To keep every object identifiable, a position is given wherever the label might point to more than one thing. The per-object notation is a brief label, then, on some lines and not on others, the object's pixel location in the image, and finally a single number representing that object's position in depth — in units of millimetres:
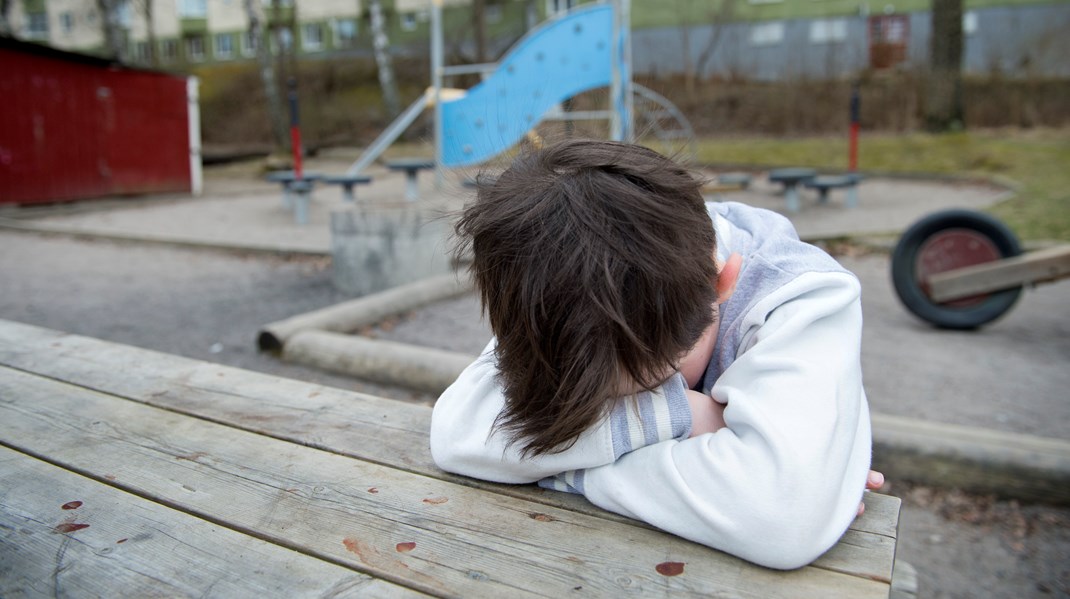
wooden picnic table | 922
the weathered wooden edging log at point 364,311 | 3816
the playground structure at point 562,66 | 8438
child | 947
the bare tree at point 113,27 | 16820
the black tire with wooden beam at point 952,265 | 4281
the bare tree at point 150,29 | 21250
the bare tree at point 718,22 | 20094
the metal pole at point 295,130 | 10312
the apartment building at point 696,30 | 18156
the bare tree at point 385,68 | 20183
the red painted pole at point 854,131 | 10109
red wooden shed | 10758
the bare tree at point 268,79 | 17250
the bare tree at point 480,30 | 18688
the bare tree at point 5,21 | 17547
